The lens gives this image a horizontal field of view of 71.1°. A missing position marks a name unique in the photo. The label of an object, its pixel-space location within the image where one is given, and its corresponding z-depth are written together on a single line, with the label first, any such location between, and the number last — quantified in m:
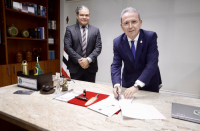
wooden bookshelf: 3.14
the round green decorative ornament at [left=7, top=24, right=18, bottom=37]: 3.25
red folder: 1.10
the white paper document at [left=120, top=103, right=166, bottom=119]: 0.90
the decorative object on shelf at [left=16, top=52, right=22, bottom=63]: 3.56
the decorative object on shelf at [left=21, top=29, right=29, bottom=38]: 3.62
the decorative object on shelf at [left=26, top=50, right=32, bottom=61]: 3.74
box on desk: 1.40
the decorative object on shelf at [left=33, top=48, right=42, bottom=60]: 4.04
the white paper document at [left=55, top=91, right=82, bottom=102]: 1.18
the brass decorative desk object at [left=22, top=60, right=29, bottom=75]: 1.52
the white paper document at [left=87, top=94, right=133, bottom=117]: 0.97
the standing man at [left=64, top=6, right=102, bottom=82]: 2.44
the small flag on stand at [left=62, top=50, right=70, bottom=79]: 3.19
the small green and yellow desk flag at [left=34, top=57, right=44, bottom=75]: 1.52
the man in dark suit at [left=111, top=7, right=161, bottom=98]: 1.40
